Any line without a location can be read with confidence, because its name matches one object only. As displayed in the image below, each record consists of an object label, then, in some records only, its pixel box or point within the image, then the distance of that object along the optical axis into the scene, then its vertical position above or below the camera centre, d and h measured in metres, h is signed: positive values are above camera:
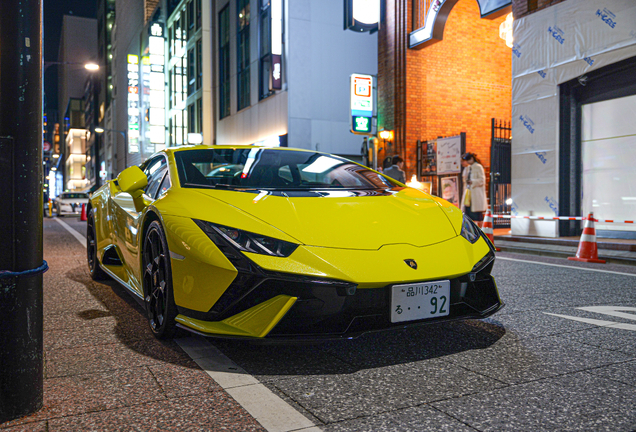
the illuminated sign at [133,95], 47.91 +9.39
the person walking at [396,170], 9.88 +0.59
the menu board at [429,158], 17.02 +1.40
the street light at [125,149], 51.69 +5.22
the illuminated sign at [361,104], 17.76 +3.24
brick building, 17.33 +4.29
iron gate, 13.53 +0.71
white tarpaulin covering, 10.20 +2.73
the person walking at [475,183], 12.30 +0.44
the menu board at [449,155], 15.73 +1.40
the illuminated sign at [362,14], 17.06 +5.92
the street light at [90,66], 20.00 +5.14
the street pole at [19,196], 2.11 +0.02
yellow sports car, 2.56 -0.28
